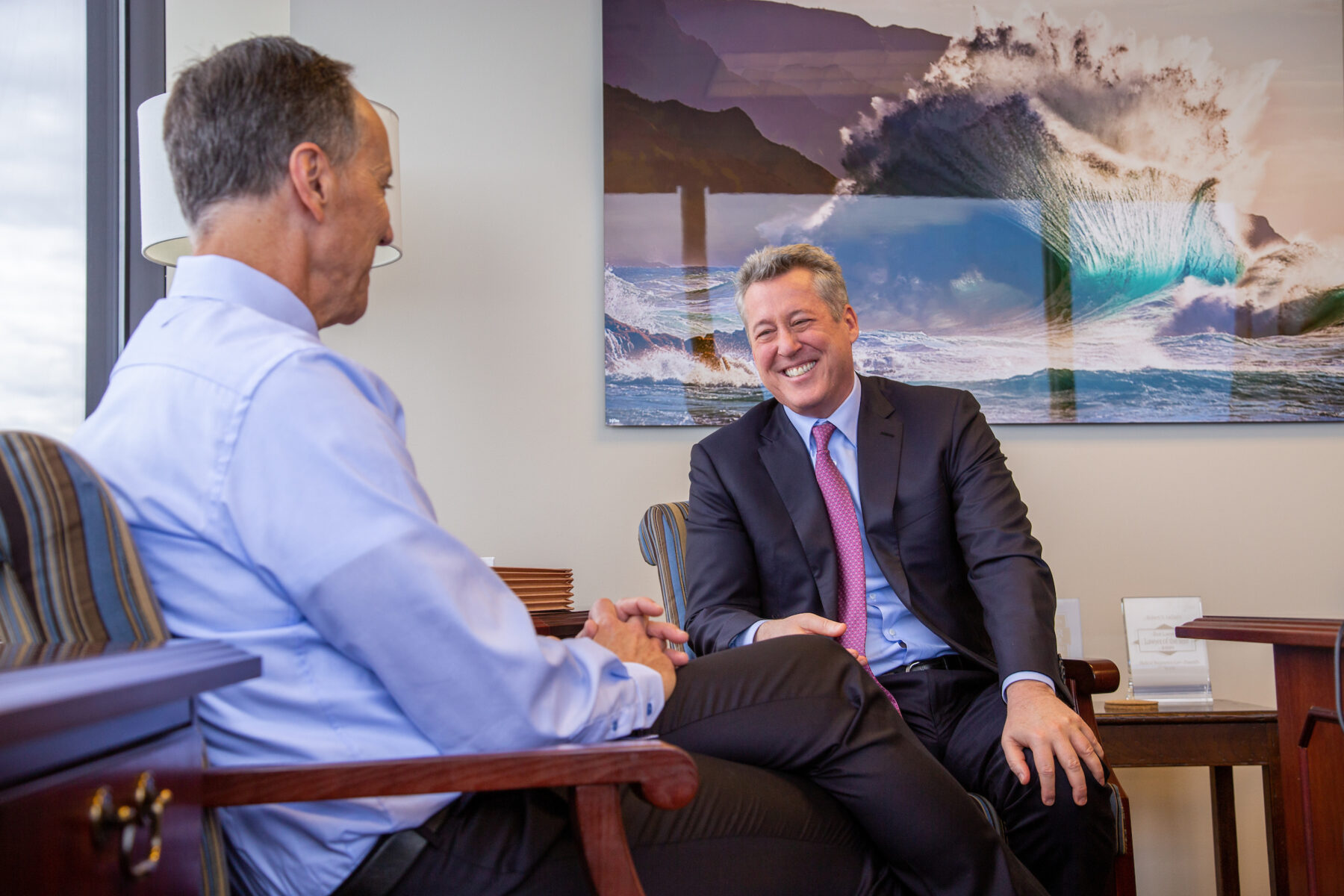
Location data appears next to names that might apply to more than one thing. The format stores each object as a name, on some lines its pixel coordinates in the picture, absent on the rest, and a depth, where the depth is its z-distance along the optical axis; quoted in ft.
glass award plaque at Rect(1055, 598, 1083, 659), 9.46
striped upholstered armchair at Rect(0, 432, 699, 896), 3.00
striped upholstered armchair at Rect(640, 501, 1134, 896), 8.69
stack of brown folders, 8.44
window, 7.10
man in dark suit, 5.75
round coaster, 8.54
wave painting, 10.16
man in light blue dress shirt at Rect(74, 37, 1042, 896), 3.30
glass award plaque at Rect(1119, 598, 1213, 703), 9.22
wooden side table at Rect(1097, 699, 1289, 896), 8.28
